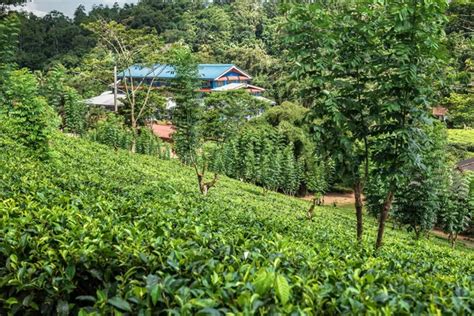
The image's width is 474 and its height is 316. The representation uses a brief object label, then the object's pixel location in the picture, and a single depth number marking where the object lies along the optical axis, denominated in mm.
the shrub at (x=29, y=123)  9867
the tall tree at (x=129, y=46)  24500
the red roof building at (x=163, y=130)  37734
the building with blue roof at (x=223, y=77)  47031
